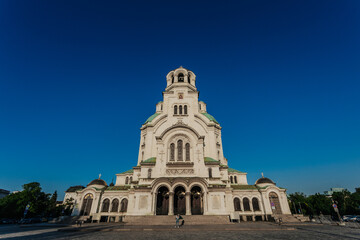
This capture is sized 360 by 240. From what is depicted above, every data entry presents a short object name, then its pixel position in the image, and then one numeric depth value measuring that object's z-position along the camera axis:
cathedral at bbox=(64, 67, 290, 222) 23.47
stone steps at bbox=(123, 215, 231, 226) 20.48
